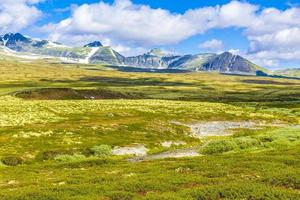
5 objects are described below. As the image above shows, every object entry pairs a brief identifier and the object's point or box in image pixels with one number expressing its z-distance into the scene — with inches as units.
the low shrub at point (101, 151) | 2367.9
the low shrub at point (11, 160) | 2030.0
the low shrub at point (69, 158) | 2178.3
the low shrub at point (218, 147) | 2384.4
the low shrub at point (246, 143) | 2479.1
